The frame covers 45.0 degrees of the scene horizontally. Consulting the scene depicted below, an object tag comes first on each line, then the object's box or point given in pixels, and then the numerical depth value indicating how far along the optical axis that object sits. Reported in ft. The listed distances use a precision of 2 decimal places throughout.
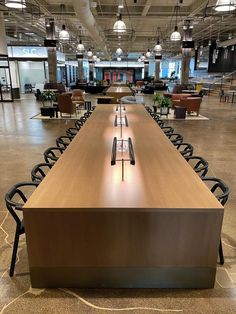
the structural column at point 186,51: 46.88
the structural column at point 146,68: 110.52
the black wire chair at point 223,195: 7.97
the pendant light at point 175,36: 32.58
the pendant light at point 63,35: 31.55
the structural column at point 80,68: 81.91
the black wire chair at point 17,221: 7.48
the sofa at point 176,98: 39.55
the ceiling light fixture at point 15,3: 19.72
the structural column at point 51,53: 46.03
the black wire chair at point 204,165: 10.44
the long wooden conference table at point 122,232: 6.52
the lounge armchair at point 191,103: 36.42
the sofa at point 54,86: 51.14
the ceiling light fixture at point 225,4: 18.05
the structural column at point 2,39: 47.12
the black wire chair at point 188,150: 12.81
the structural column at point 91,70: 106.42
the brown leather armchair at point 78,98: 40.55
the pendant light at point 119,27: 25.23
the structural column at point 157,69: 92.24
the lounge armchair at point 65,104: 33.96
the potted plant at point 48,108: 36.19
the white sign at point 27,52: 67.41
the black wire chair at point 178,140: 14.79
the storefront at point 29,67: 67.77
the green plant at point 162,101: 35.35
